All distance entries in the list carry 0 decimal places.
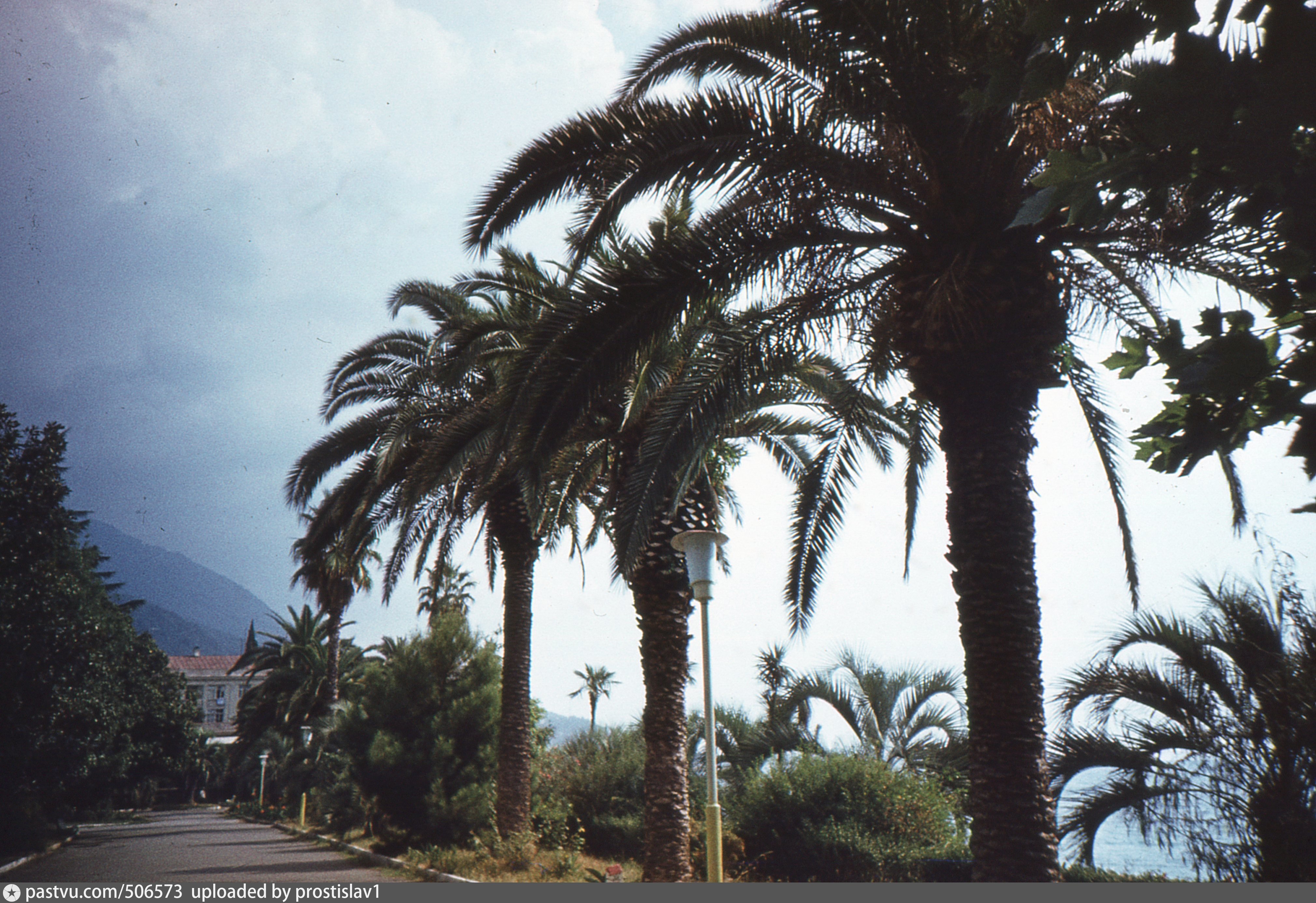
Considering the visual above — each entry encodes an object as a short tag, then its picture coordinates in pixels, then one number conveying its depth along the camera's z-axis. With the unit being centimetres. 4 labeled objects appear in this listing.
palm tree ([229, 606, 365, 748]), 4072
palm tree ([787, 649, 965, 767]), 1786
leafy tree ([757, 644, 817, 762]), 1819
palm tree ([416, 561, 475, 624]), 2003
